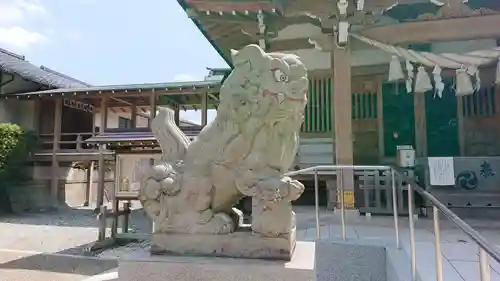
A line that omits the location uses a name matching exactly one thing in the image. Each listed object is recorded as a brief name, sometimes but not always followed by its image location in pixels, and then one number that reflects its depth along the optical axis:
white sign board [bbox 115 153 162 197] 7.51
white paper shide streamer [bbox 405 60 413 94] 5.82
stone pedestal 1.99
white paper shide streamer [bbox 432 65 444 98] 5.66
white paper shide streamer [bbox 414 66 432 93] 5.98
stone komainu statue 2.15
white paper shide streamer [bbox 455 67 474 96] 5.71
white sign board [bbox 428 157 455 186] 5.60
